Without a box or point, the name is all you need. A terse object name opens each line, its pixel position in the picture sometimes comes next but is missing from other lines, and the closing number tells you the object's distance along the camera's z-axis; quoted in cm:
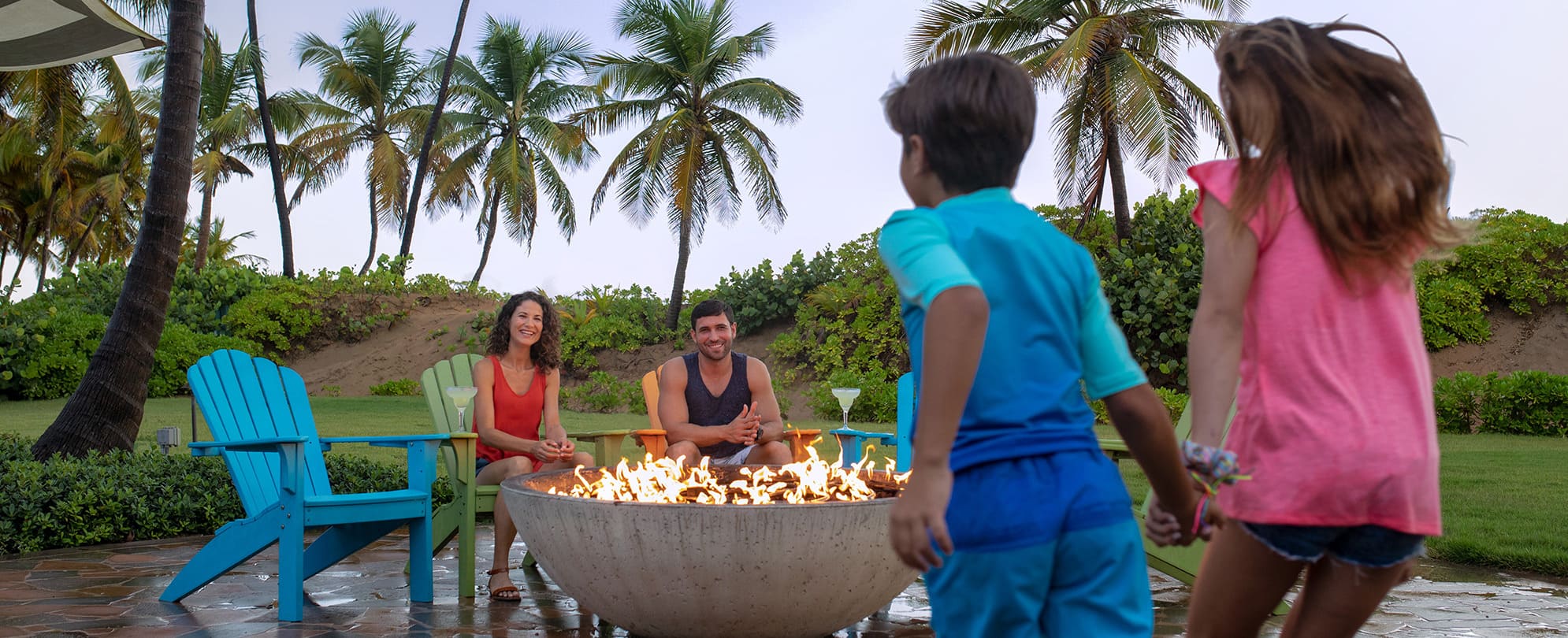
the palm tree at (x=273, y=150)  2145
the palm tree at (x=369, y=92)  2716
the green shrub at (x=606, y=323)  1900
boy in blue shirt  151
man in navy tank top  489
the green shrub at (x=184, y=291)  1953
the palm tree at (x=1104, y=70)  1388
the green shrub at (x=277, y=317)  2036
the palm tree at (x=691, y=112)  2047
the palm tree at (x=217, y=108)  2364
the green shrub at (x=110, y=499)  573
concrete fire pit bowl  322
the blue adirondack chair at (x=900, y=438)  512
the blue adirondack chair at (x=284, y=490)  416
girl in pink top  155
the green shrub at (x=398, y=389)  1848
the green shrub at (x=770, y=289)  1797
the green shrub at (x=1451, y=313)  1438
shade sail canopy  578
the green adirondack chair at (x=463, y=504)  459
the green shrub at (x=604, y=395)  1700
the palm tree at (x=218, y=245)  3888
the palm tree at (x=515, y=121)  2666
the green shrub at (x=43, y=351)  1630
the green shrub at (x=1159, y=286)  1402
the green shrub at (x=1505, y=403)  1159
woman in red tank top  481
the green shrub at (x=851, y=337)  1525
